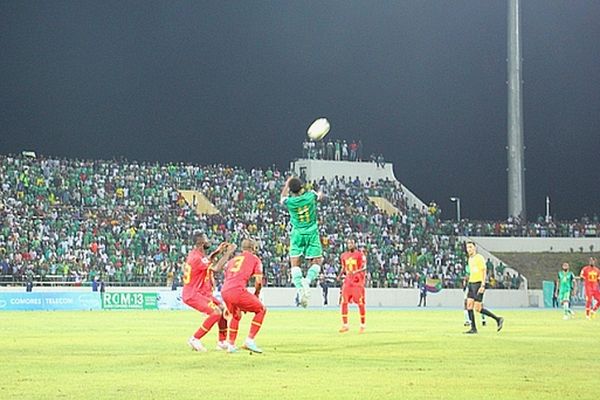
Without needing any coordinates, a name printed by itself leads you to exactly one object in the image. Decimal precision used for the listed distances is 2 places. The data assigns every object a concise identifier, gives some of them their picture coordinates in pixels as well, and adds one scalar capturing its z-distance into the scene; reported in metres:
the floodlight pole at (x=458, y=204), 76.51
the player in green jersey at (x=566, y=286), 40.31
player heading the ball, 20.86
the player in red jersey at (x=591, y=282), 39.69
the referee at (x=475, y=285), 25.89
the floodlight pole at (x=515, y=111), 65.25
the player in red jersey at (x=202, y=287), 18.63
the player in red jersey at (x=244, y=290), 18.02
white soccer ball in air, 20.70
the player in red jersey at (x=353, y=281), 27.09
